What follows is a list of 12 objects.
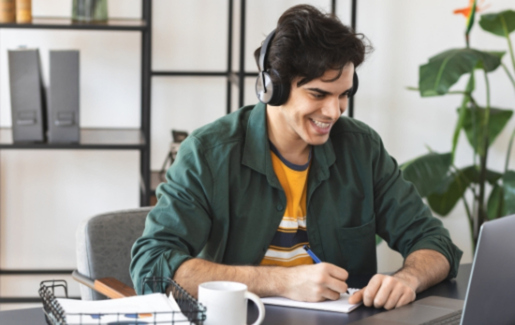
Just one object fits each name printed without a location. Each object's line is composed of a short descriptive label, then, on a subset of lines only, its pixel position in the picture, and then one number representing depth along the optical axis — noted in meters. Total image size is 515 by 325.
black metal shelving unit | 3.63
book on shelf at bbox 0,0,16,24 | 3.61
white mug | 2.28
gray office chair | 2.84
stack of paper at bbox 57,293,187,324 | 2.23
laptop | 2.30
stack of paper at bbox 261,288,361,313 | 2.51
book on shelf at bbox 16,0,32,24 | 3.63
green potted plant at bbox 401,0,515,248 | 3.64
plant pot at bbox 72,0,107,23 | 3.68
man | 2.68
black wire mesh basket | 2.22
